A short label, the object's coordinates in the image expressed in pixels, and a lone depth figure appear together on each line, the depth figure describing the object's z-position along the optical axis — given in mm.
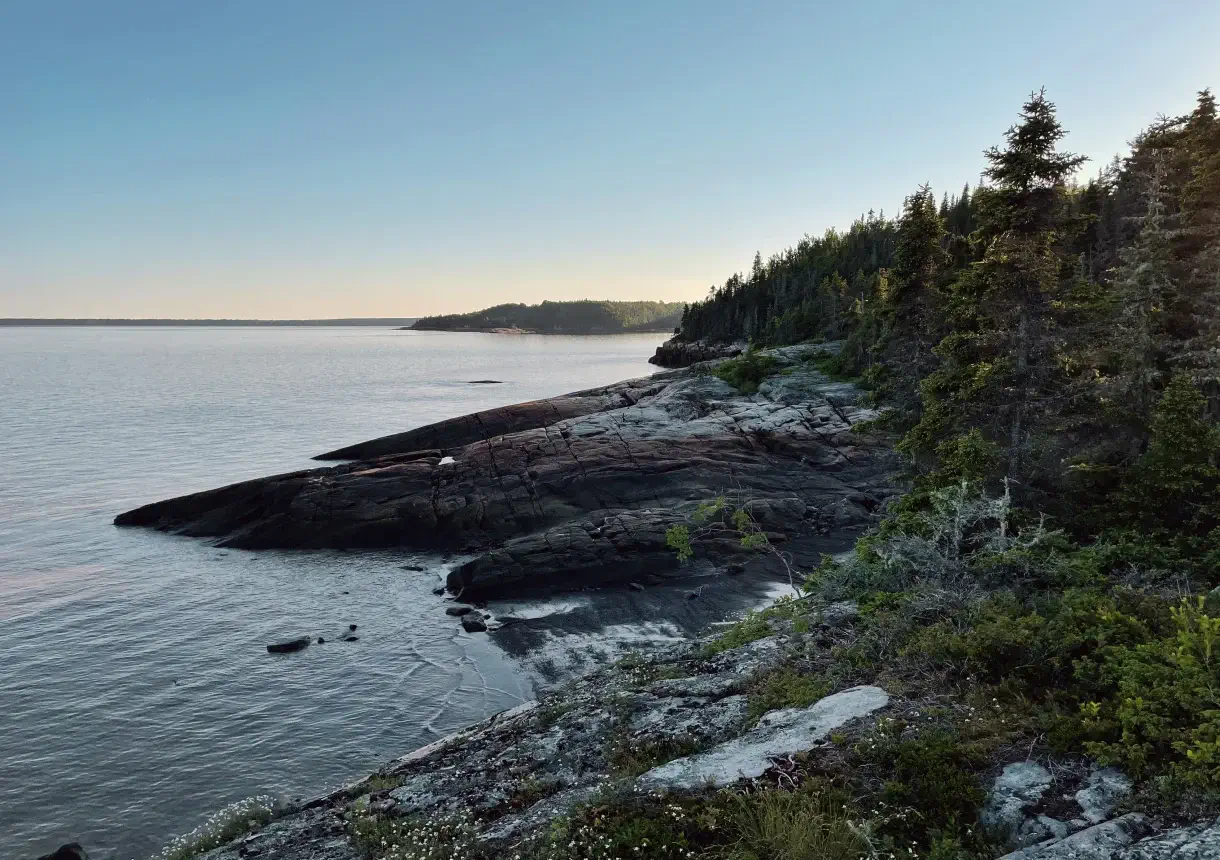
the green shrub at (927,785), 7246
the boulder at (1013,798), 6992
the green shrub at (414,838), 8664
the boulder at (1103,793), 6762
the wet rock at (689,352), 117888
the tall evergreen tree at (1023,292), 16969
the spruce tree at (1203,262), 22469
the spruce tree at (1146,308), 21812
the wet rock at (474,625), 24392
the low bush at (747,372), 51984
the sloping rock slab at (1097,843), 6199
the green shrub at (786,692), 10320
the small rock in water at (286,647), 22672
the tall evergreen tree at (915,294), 26469
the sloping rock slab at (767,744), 8695
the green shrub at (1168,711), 6391
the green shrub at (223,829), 11992
